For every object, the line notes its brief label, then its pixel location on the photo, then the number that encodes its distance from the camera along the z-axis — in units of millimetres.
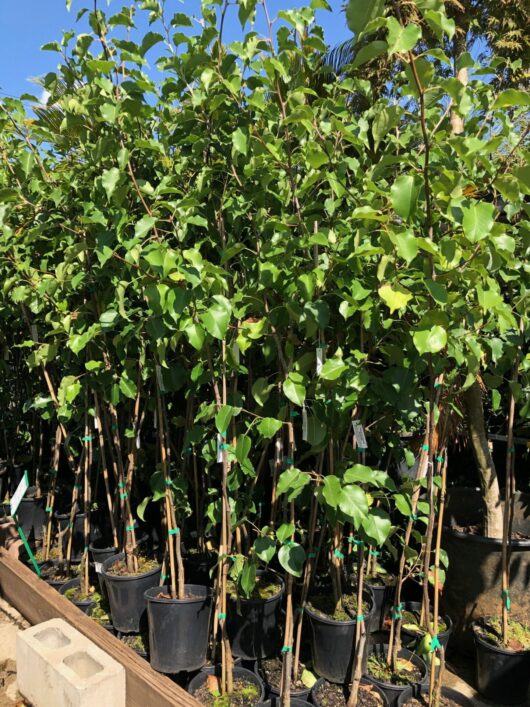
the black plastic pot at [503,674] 2324
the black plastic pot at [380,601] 2523
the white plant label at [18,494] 2604
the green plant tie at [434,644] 1772
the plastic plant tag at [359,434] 1768
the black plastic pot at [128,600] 2539
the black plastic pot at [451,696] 2025
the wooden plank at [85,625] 2043
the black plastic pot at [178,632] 2268
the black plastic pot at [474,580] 2607
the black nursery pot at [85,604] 2799
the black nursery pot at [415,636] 2326
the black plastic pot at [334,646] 2066
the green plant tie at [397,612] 2174
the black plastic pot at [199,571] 2703
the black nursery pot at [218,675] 2137
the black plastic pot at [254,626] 2234
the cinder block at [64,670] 2011
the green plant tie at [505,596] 2358
